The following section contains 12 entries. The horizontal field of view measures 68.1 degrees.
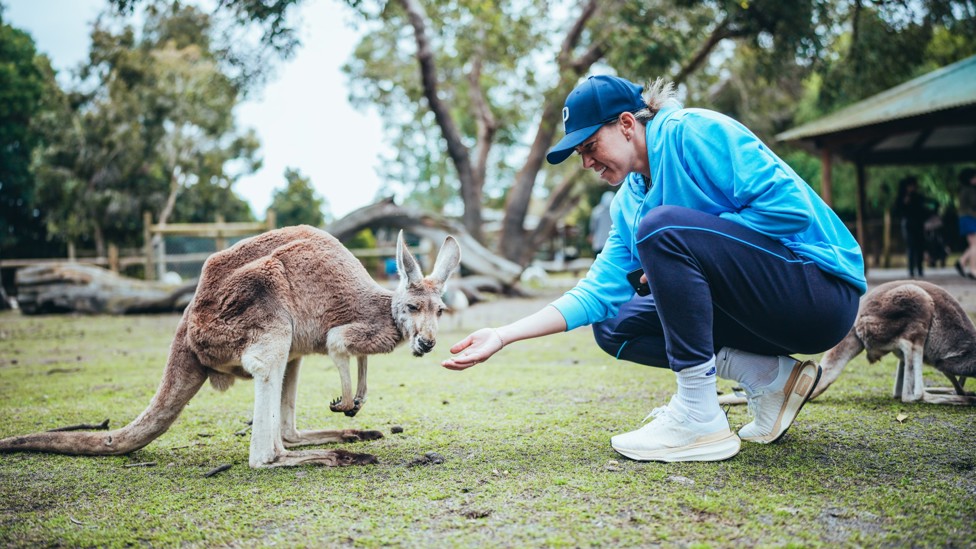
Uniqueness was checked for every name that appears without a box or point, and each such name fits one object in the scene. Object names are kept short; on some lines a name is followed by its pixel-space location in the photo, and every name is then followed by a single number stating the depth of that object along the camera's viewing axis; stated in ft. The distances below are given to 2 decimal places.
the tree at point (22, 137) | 59.21
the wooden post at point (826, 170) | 35.78
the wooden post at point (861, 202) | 37.97
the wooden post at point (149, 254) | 38.84
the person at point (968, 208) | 26.45
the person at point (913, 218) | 33.73
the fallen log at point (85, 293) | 29.40
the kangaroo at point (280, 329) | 7.13
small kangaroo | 8.98
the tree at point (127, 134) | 62.18
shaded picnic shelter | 30.66
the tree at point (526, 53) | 31.37
